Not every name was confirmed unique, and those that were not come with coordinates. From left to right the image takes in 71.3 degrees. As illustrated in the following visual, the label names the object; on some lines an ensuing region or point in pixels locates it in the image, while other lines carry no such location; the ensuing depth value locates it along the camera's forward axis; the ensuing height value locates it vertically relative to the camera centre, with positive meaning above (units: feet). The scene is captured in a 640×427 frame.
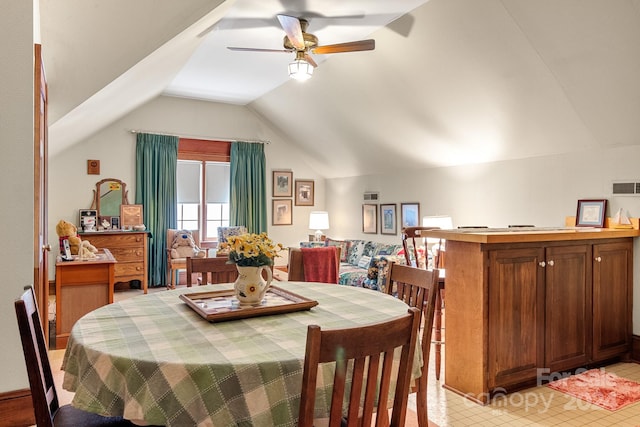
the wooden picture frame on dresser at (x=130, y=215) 21.57 -0.14
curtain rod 22.22 +4.03
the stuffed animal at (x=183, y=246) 22.00 -1.68
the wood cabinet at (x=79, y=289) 12.76 -2.26
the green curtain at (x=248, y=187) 24.80 +1.42
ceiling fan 11.51 +4.51
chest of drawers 19.45 -1.67
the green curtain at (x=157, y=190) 22.25 +1.10
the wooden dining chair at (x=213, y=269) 8.95 -1.16
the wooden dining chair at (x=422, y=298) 7.02 -1.41
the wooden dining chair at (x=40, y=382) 4.26 -1.76
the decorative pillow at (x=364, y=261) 21.38 -2.38
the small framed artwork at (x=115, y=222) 21.30 -0.48
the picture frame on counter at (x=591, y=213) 12.49 -0.01
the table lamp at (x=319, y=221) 24.17 -0.47
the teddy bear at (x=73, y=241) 13.97 -0.92
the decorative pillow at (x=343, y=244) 23.61 -1.71
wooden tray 5.89 -1.34
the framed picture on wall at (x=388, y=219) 21.85 -0.33
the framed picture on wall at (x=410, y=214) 20.38 -0.07
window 24.13 +1.42
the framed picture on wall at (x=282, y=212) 26.13 +0.02
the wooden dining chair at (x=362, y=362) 3.57 -1.28
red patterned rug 9.28 -3.89
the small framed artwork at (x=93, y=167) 21.26 +2.15
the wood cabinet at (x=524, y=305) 9.10 -2.04
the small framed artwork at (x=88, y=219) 20.26 -0.32
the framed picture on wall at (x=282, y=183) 26.14 +1.70
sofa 16.53 -2.12
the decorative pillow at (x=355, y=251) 22.56 -2.01
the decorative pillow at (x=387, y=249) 20.08 -1.71
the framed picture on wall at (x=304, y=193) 26.89 +1.18
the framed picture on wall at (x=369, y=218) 23.19 -0.30
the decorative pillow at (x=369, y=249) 21.73 -1.79
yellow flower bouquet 6.19 -0.54
